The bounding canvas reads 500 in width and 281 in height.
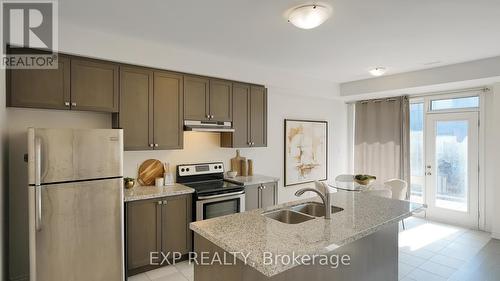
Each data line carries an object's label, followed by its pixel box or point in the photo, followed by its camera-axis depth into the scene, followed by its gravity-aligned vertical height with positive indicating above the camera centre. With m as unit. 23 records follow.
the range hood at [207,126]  3.55 +0.19
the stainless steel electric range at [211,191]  3.34 -0.65
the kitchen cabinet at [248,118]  4.05 +0.34
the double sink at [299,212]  2.18 -0.61
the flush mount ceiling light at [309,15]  2.27 +1.07
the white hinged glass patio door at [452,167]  4.63 -0.50
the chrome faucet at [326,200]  2.00 -0.45
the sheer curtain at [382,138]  5.29 +0.03
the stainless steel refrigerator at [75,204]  2.27 -0.58
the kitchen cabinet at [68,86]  2.52 +0.55
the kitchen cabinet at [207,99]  3.58 +0.56
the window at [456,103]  4.63 +0.65
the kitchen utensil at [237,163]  4.36 -0.38
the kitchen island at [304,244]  1.46 -0.60
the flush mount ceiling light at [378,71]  4.12 +1.06
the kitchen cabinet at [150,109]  3.11 +0.37
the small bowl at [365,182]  4.13 -0.65
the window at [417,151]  5.26 -0.23
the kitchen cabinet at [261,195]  3.88 -0.83
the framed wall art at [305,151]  5.11 -0.22
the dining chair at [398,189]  4.45 -0.82
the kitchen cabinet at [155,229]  2.94 -1.03
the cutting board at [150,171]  3.50 -0.42
